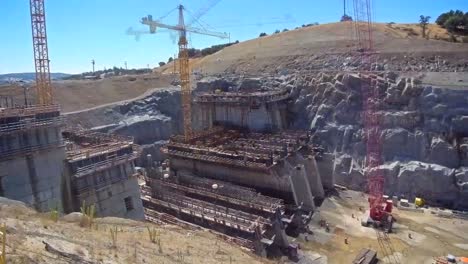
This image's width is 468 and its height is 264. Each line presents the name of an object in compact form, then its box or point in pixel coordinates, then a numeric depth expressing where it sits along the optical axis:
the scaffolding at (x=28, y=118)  25.30
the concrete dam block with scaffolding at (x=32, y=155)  25.03
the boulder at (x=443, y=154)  45.94
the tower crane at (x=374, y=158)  38.15
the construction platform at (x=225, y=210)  32.41
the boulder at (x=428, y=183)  44.84
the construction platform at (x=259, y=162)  41.12
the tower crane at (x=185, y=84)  55.94
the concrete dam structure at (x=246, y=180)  33.78
